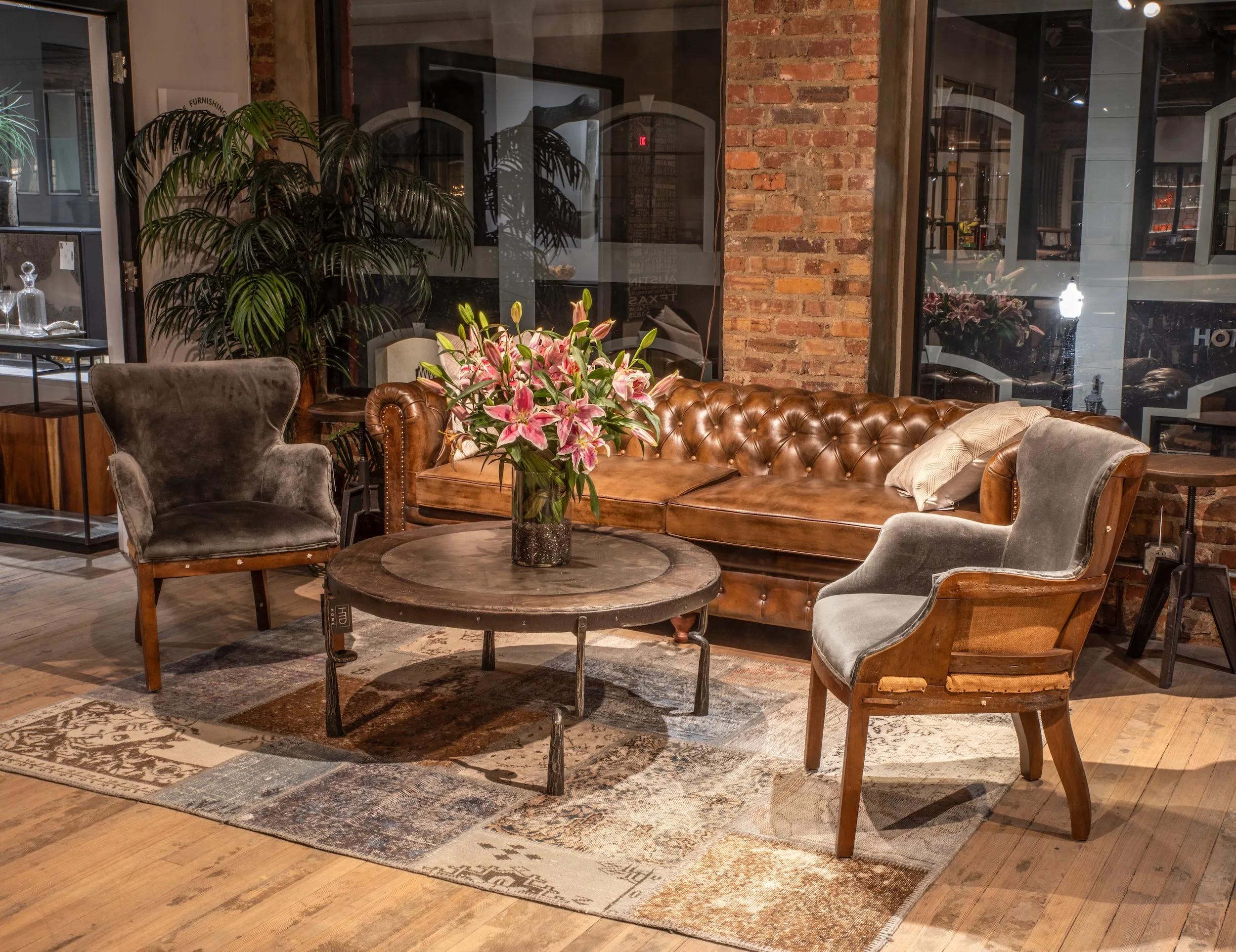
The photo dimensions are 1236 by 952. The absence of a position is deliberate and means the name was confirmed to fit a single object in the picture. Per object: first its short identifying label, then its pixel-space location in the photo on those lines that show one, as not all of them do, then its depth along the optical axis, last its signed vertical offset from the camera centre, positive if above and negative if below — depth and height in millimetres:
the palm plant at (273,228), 5574 +176
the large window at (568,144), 5691 +590
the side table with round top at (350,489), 5523 -971
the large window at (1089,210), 4824 +257
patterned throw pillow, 4375 -621
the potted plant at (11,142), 6883 +663
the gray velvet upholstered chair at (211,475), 4215 -742
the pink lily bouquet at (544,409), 3391 -366
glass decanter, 6691 -202
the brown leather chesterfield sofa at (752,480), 4398 -782
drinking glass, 6680 -182
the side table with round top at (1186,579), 4238 -1047
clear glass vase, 3578 -693
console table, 5918 -1021
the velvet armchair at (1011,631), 2988 -856
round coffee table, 3225 -833
